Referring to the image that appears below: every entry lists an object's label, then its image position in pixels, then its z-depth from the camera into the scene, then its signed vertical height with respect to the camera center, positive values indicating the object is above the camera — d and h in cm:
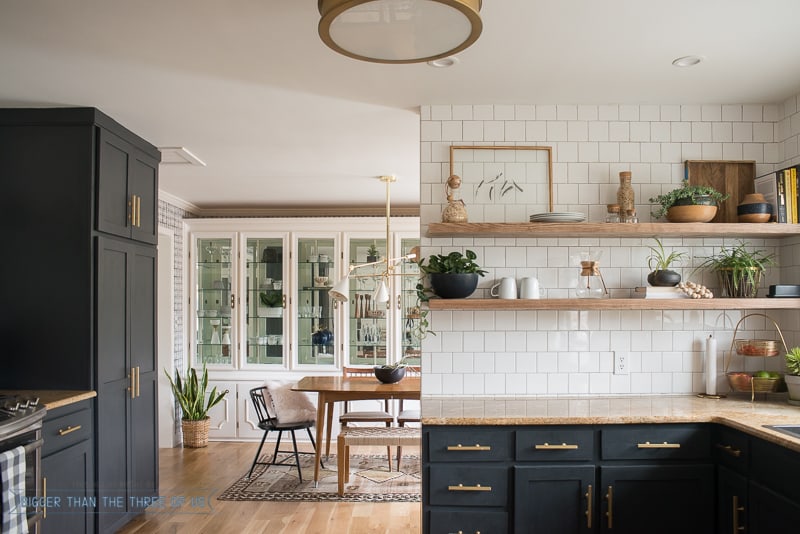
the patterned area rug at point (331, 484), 451 -160
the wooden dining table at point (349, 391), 462 -85
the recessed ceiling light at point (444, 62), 273 +96
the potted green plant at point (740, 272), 325 +3
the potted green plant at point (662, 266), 322 +7
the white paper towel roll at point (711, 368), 332 -48
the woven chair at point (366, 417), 515 -117
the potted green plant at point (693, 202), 317 +39
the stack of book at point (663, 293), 321 -8
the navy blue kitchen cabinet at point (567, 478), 281 -91
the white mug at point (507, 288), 324 -5
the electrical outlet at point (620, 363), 339 -46
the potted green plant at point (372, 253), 661 +26
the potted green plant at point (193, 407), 605 -127
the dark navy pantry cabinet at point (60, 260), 329 +9
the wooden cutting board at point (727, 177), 343 +56
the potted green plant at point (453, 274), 315 +2
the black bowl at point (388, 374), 492 -77
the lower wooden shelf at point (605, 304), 311 -13
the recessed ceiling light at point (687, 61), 274 +97
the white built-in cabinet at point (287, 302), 650 -26
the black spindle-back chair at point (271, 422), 491 -116
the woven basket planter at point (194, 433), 605 -152
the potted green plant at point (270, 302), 657 -26
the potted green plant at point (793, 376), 310 -49
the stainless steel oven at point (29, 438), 256 -69
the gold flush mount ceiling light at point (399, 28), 174 +74
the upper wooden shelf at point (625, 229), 311 +25
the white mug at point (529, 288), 325 -5
